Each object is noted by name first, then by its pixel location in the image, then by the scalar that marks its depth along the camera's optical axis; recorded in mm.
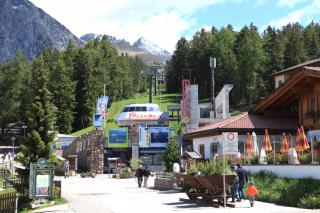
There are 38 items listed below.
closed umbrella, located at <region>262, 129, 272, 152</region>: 25986
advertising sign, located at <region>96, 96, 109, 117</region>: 71062
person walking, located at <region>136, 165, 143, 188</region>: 36062
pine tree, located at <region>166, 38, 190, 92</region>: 140375
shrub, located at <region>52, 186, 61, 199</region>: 28373
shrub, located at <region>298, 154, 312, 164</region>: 22034
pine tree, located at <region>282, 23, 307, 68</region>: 111125
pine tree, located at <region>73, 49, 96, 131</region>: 110188
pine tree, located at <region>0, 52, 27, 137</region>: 103938
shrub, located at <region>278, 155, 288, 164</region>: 23606
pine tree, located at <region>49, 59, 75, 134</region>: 103500
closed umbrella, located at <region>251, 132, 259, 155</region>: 27797
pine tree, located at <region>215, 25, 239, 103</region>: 111000
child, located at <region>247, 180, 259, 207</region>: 19720
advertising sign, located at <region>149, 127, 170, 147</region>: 63188
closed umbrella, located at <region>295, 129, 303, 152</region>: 23531
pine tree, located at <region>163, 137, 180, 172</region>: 50312
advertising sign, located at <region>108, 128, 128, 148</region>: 62750
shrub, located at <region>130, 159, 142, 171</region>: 56750
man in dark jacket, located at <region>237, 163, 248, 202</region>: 21312
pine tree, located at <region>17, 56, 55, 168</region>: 29438
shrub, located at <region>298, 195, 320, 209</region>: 18375
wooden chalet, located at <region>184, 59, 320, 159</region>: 29031
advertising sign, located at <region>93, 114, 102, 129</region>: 66812
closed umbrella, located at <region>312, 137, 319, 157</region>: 22073
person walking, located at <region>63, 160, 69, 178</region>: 57625
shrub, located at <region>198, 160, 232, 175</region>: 20752
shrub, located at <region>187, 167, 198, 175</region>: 22656
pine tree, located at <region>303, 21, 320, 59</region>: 117750
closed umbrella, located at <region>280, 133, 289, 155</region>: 25195
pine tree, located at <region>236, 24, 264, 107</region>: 107250
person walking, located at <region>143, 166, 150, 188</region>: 36000
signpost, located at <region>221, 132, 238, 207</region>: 19438
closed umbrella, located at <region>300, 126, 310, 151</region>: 23281
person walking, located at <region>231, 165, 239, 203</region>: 20688
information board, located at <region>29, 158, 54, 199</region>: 25844
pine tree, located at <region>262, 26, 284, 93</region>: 109769
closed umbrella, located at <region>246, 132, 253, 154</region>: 26688
